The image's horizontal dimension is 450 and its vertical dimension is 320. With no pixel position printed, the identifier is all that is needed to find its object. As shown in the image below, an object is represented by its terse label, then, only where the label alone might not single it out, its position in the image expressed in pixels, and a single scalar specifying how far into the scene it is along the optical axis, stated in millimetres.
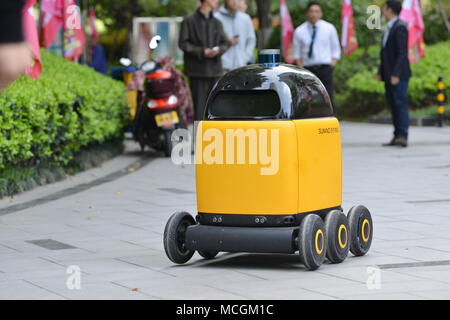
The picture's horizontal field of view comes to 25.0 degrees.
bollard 19812
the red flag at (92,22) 33606
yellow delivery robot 6141
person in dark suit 14633
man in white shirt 14758
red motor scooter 14008
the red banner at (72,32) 17656
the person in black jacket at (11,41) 3002
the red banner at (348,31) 23562
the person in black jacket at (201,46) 13938
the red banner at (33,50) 10531
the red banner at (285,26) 23953
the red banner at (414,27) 21938
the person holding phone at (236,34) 14625
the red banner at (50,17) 17672
